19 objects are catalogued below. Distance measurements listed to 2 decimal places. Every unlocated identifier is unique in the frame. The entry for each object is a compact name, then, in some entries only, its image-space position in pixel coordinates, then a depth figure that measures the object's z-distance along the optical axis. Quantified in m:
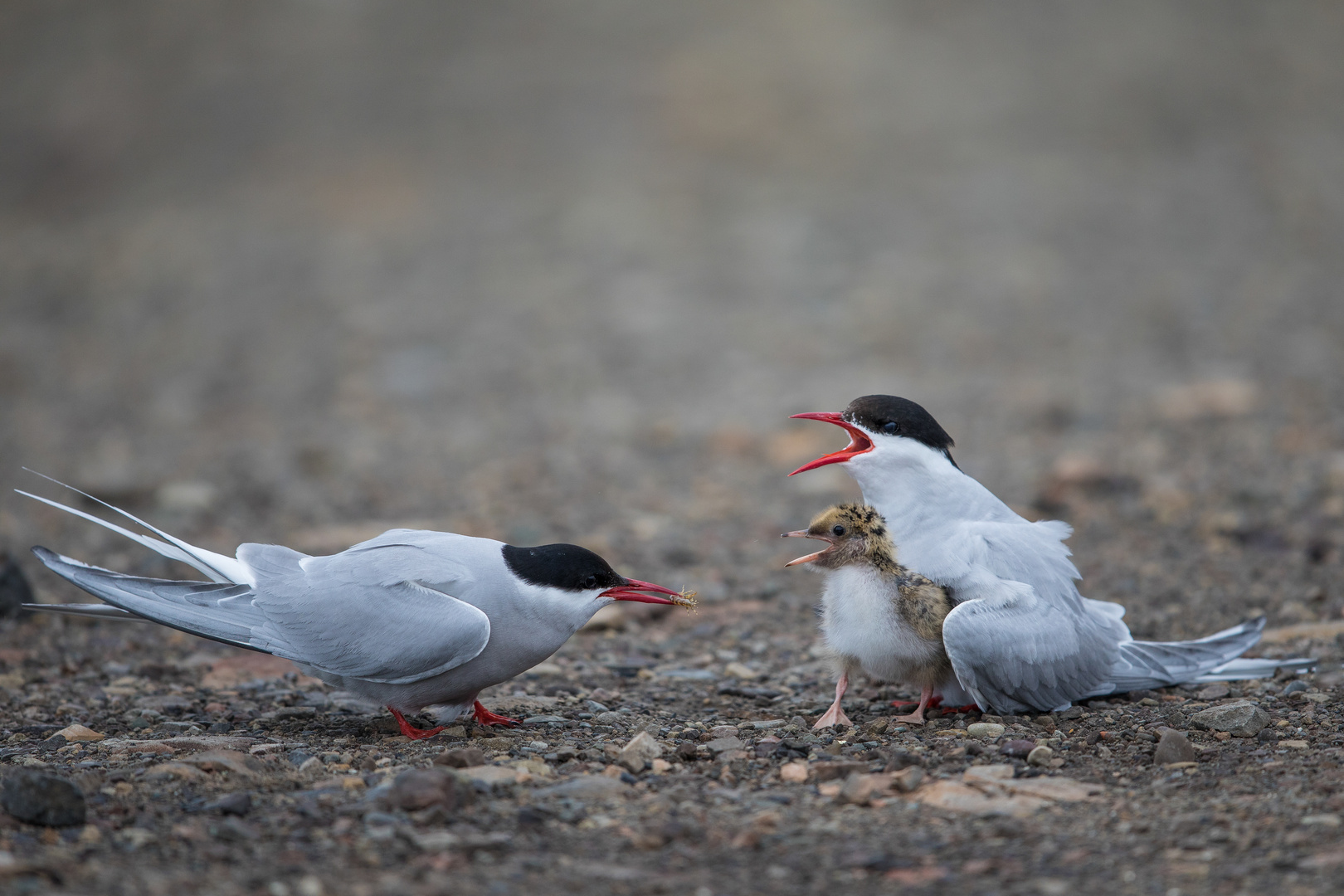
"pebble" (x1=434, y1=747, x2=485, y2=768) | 7.67
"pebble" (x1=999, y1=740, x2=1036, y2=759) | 7.98
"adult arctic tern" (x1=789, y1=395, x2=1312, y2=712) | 8.57
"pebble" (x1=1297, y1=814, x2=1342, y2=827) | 6.59
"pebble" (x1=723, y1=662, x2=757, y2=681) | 10.59
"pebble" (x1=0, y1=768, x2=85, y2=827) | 6.66
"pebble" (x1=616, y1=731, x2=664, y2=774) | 7.83
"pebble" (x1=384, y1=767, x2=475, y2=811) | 6.94
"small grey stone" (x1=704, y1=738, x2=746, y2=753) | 8.23
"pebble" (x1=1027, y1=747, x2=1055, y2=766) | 7.80
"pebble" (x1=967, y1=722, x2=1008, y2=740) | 8.41
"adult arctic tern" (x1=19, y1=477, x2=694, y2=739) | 8.38
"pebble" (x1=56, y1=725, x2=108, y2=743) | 8.61
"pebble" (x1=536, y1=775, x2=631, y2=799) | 7.37
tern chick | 8.74
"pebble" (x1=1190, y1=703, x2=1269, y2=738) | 8.34
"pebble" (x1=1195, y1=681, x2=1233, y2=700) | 9.41
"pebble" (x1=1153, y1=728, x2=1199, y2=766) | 7.79
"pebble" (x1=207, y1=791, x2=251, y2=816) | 6.97
